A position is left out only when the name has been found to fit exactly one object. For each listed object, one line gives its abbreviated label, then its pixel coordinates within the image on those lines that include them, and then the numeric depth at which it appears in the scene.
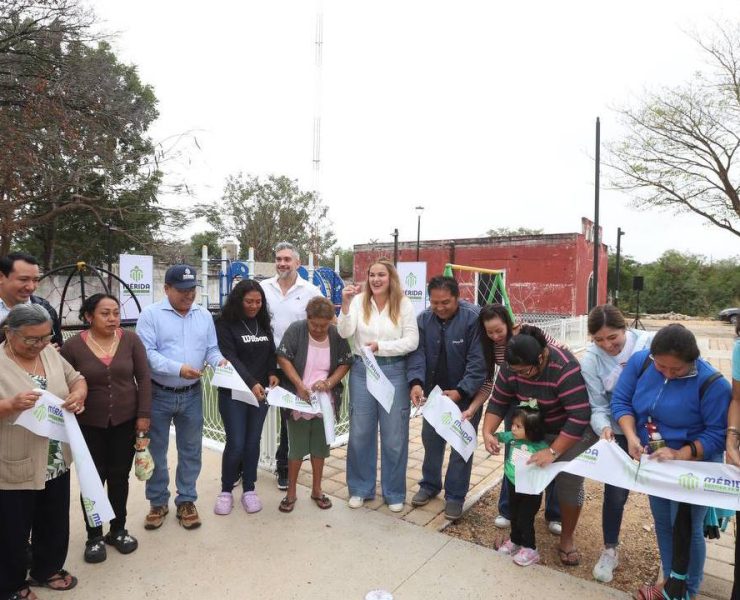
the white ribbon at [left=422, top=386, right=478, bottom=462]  3.45
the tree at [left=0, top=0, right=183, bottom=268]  10.77
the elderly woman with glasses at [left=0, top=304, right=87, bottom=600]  2.43
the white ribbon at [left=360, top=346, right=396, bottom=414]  3.57
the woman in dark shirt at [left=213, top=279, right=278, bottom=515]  3.61
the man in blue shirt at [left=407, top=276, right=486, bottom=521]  3.51
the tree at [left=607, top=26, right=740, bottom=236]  17.23
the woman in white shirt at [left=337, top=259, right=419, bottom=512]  3.67
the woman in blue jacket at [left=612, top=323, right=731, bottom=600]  2.38
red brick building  22.78
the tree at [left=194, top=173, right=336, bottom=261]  29.39
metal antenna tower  29.46
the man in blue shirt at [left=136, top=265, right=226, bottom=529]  3.33
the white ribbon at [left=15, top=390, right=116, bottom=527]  2.49
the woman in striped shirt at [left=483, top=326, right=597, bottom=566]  2.71
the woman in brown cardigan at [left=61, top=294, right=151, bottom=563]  2.92
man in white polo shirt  3.96
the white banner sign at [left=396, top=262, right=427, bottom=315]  10.61
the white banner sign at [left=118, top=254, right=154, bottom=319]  9.79
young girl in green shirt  2.87
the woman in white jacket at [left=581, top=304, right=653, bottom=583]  2.80
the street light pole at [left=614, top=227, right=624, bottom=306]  17.74
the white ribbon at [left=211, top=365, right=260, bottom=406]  3.41
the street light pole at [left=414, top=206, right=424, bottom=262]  23.38
